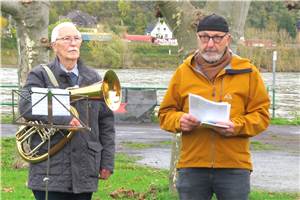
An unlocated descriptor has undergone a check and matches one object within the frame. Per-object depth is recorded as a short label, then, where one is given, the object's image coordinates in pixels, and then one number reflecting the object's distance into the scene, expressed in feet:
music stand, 21.92
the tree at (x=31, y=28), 46.12
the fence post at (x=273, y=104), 95.38
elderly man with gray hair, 23.18
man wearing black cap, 22.32
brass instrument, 22.82
